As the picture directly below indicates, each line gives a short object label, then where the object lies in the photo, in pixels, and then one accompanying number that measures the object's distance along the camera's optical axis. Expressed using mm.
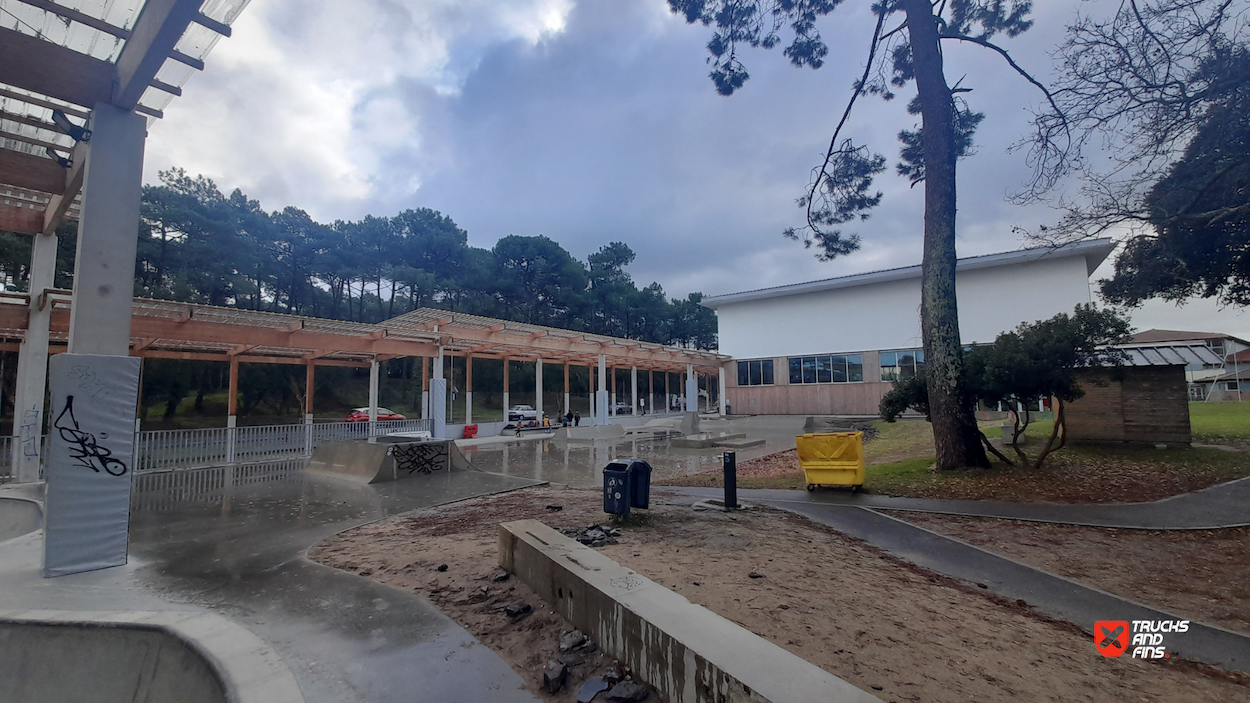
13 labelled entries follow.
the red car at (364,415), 29328
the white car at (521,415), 32025
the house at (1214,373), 36938
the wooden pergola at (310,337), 13773
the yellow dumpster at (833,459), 9734
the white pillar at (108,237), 6312
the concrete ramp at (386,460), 12422
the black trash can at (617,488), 6953
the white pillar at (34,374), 12086
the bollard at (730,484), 8188
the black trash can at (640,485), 7164
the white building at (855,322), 29719
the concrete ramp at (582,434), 21984
